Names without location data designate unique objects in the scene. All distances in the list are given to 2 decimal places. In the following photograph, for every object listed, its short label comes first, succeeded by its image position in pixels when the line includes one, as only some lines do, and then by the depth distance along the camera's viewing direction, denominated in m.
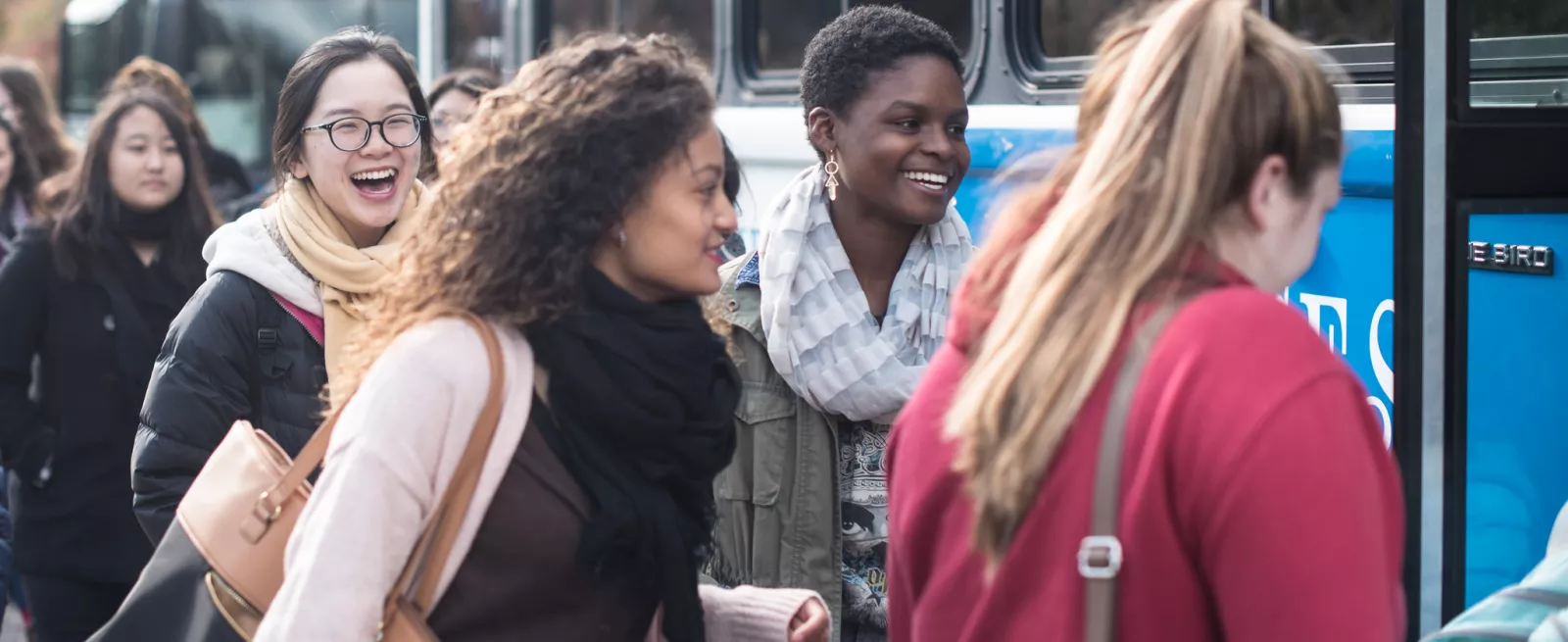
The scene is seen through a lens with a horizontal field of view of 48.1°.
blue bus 2.58
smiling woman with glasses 2.70
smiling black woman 2.66
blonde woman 1.38
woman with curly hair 1.81
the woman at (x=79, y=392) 4.18
